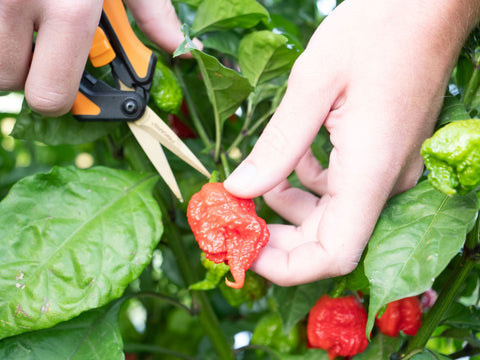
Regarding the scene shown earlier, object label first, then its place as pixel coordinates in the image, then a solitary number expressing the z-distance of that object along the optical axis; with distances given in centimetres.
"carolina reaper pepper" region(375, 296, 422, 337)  30
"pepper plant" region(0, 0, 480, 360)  24
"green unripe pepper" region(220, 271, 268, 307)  32
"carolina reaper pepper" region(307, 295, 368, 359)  30
